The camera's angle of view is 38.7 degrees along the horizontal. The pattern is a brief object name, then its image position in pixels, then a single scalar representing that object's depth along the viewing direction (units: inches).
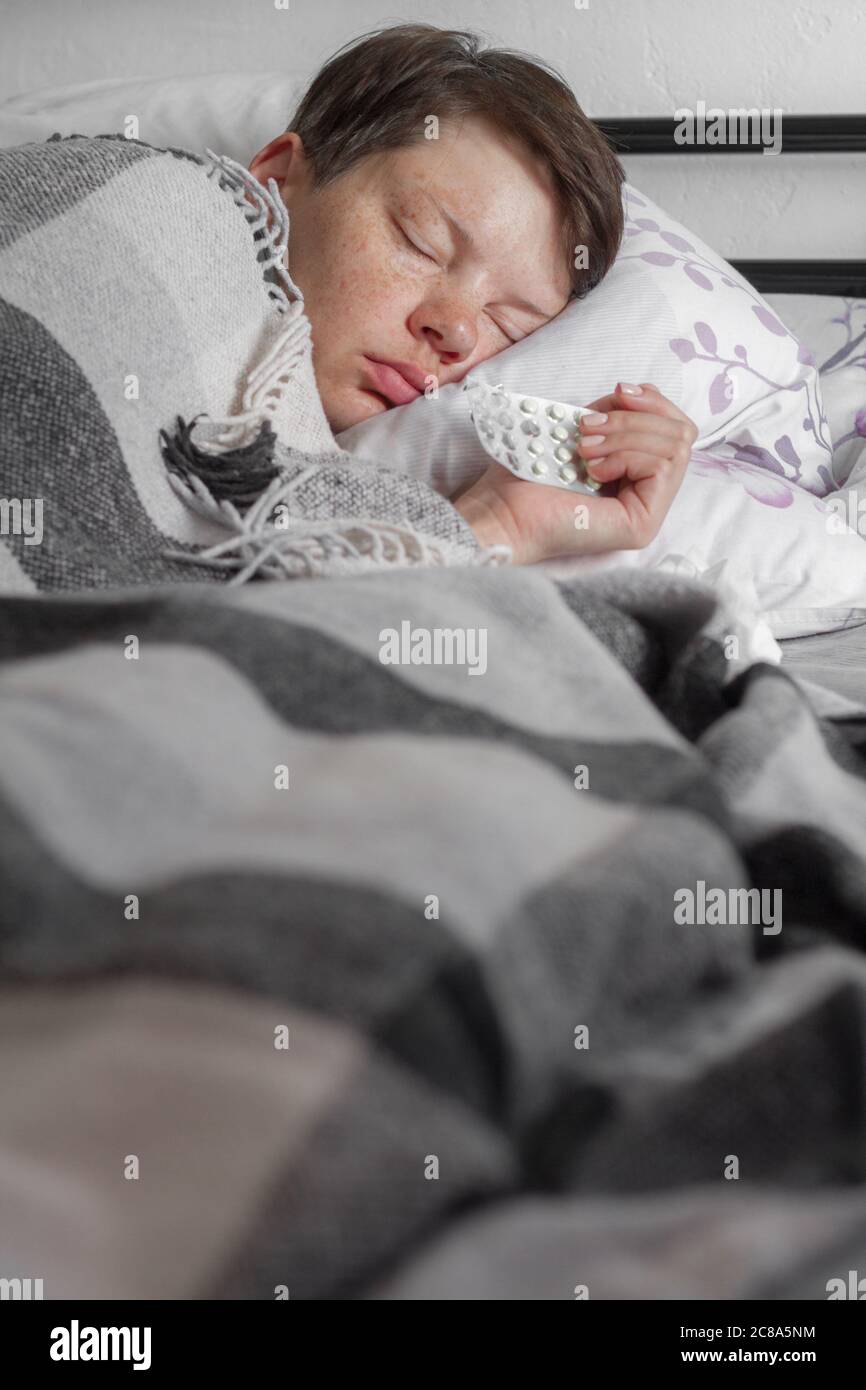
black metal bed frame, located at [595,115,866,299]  67.4
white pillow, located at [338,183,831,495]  43.3
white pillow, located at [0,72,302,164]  58.0
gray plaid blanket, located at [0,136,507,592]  29.7
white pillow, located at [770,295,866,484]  56.9
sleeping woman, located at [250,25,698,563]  40.8
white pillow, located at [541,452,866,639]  42.3
